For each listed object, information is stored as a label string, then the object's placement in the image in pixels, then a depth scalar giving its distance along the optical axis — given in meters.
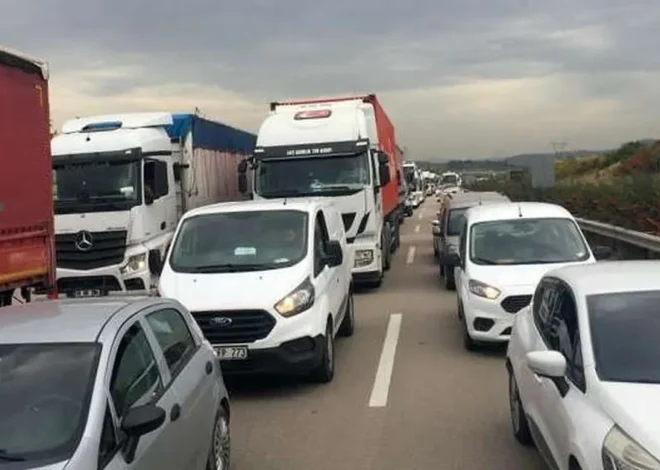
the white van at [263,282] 9.23
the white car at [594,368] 4.40
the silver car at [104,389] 4.27
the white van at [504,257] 10.79
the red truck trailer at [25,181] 9.48
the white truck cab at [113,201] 14.91
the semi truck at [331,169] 17.47
